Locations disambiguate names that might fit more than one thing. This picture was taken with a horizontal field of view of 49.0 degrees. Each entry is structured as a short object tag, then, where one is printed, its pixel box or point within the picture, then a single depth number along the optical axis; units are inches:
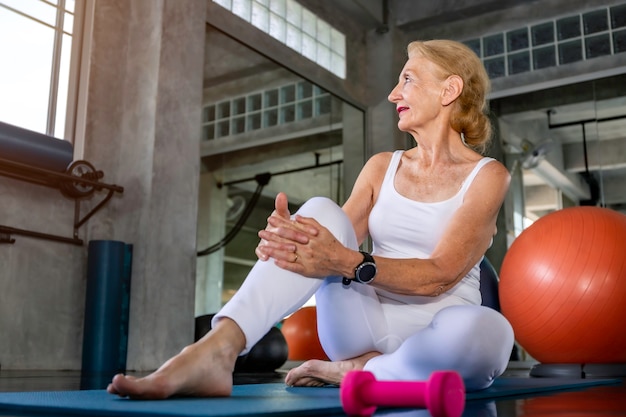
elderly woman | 50.2
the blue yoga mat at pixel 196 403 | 40.3
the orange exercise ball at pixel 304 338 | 172.6
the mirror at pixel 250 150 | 203.6
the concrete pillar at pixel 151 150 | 149.7
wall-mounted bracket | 131.6
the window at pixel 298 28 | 210.2
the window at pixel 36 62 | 143.6
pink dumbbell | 34.9
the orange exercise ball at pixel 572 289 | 109.0
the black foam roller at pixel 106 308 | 136.3
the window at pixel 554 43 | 219.0
